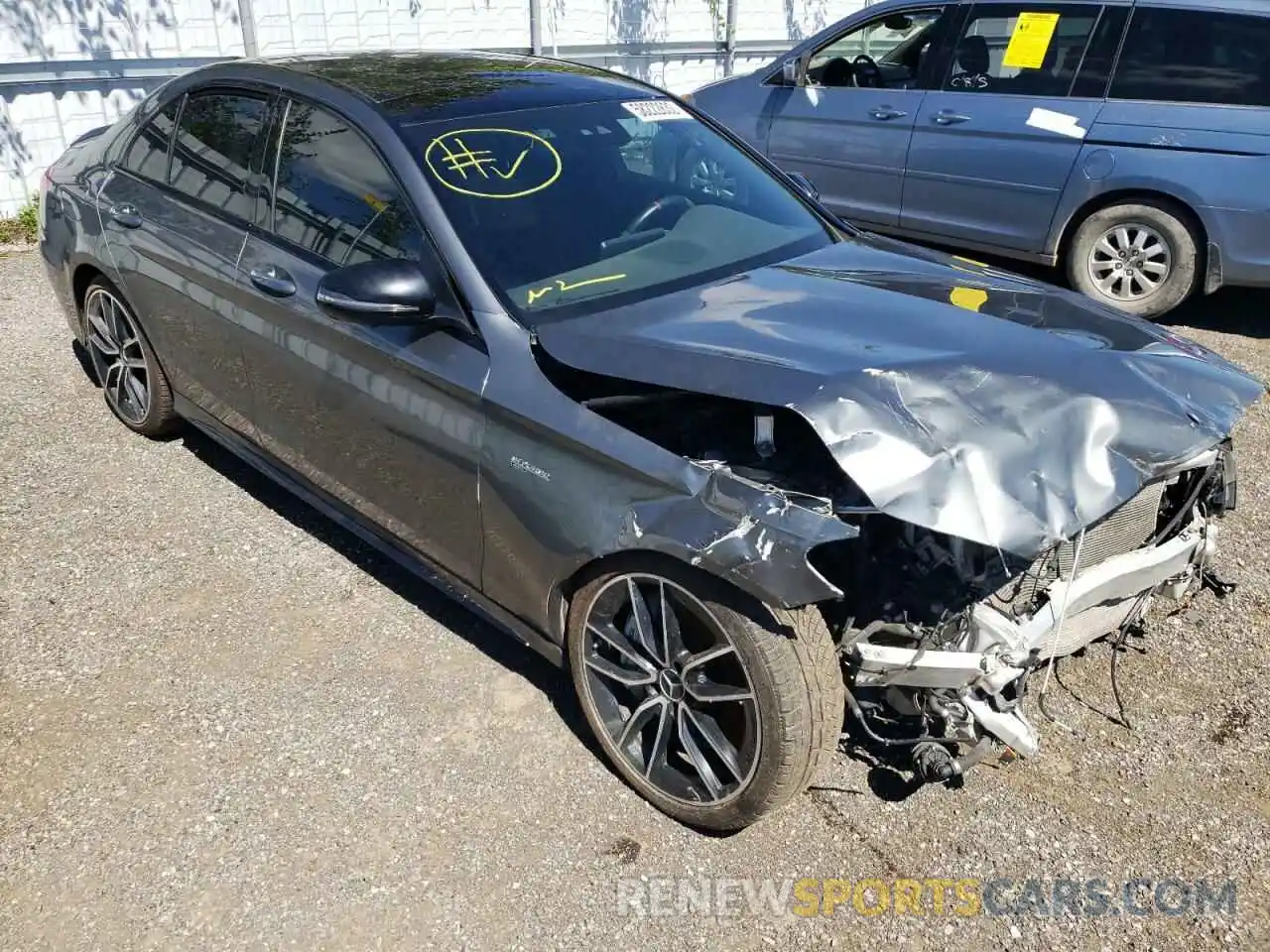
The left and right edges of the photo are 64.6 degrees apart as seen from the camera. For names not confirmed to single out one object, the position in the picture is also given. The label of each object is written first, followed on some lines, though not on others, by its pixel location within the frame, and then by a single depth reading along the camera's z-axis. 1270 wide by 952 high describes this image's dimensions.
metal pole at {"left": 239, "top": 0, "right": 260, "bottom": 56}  8.17
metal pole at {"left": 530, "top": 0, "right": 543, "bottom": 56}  9.81
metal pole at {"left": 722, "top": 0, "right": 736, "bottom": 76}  11.64
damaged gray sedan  2.30
